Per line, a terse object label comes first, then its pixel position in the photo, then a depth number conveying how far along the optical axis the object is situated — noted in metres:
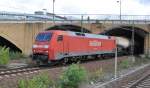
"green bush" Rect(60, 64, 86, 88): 11.87
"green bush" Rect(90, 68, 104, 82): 15.01
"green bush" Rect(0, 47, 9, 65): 19.02
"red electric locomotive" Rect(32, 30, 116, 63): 19.18
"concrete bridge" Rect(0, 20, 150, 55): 32.24
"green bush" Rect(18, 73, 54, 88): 9.91
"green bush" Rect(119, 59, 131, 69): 22.08
